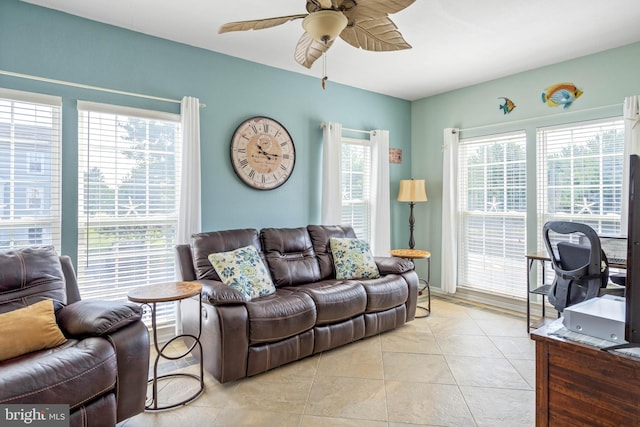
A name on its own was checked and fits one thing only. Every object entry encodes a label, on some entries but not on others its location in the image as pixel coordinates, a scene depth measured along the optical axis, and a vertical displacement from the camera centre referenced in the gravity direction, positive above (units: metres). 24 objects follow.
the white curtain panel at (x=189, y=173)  3.12 +0.35
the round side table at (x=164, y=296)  2.15 -0.51
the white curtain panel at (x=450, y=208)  4.53 +0.07
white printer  1.07 -0.33
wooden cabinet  1.00 -0.52
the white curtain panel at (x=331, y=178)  4.07 +0.40
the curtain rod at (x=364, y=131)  4.37 +1.03
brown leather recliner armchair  1.55 -0.69
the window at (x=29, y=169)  2.49 +0.31
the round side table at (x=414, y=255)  3.91 -0.46
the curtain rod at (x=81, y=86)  2.48 +0.97
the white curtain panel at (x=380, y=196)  4.50 +0.22
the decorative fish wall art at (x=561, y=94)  3.57 +1.22
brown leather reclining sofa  2.42 -0.71
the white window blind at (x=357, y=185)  4.41 +0.35
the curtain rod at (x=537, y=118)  3.36 +1.03
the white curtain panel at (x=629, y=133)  3.08 +0.70
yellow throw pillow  1.72 -0.60
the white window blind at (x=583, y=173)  3.33 +0.40
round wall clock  3.56 +0.62
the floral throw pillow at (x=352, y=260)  3.52 -0.47
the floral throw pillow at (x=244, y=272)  2.79 -0.48
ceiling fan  1.66 +0.97
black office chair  2.46 -0.39
